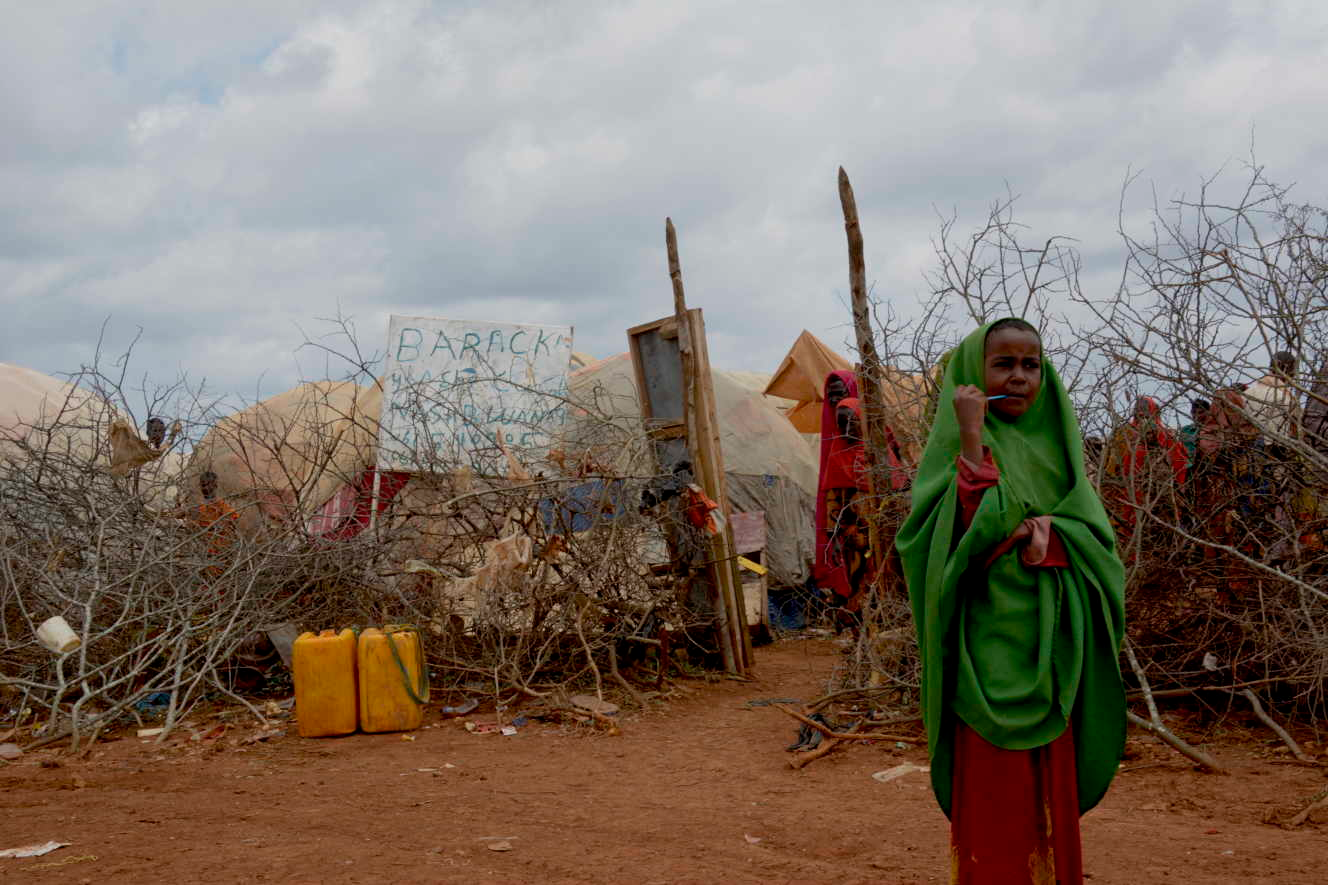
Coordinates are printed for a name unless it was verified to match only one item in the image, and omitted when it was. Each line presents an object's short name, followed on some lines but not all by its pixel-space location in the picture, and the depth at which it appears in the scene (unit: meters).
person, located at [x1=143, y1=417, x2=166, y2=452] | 8.41
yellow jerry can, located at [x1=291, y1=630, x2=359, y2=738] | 6.65
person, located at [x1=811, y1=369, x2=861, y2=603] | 7.49
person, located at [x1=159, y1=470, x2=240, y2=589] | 7.59
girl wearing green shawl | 2.65
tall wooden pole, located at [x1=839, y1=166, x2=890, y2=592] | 6.57
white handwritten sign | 8.15
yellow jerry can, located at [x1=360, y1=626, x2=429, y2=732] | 6.77
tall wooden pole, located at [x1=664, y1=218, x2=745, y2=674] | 8.28
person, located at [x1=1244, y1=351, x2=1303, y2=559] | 5.32
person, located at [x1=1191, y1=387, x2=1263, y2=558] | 5.83
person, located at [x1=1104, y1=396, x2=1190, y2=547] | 5.67
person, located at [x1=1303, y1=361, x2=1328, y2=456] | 5.27
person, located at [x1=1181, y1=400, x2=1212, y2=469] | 5.74
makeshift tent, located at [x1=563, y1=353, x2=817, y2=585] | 12.44
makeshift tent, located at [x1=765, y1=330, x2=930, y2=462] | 12.69
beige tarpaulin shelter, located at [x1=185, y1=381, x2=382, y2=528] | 8.14
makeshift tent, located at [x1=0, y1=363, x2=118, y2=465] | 8.05
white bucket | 6.44
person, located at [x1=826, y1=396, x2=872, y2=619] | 7.32
